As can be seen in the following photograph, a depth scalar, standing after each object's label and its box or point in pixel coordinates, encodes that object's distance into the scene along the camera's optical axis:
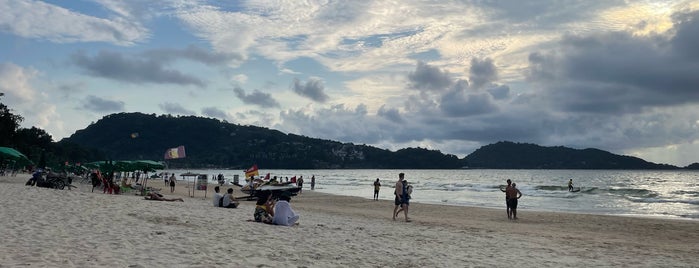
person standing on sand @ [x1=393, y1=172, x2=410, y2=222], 18.24
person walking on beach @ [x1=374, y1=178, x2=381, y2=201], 35.45
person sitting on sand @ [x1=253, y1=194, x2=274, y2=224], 14.19
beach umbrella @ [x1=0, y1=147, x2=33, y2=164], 28.17
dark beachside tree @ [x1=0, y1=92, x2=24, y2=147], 60.18
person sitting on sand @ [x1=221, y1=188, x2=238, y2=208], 20.04
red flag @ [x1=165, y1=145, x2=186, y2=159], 41.22
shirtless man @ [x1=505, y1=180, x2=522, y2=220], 21.67
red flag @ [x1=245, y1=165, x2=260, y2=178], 30.30
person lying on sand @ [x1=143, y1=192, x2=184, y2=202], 21.59
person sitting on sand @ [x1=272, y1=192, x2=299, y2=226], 13.77
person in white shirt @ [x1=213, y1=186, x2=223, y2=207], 20.16
